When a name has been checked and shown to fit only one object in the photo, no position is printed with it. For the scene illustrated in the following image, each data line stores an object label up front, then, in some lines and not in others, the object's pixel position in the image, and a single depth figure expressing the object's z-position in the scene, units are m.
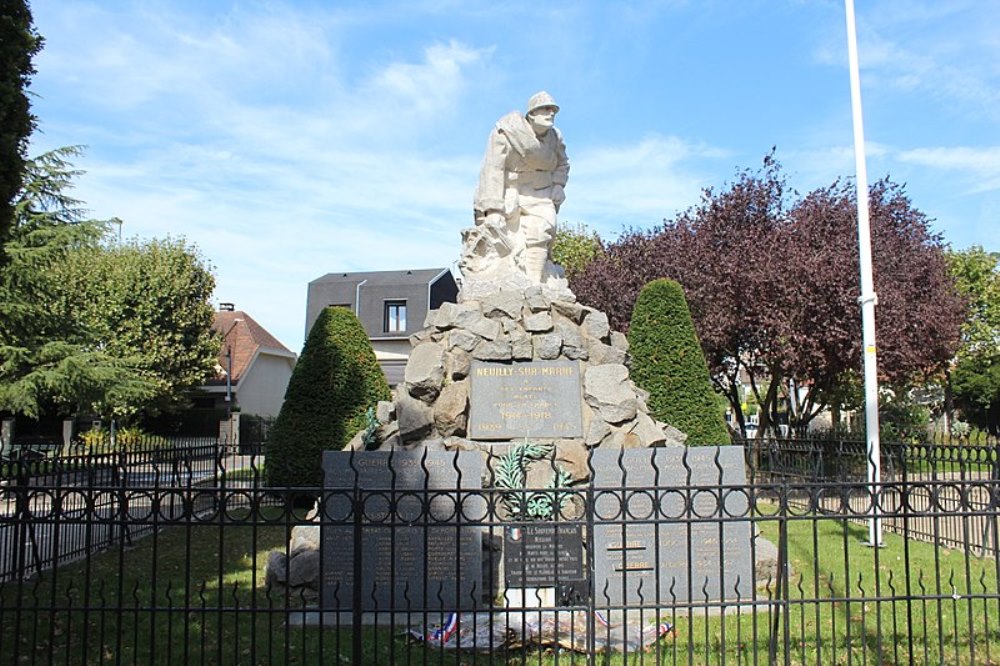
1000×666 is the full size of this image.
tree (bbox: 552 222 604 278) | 33.72
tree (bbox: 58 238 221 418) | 27.16
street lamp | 31.66
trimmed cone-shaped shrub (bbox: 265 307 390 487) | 13.27
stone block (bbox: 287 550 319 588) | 7.32
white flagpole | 9.94
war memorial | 6.32
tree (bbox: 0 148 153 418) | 20.95
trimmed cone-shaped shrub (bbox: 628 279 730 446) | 11.29
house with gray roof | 38.94
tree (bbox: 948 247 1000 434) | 30.81
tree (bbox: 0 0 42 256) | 6.54
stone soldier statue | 10.26
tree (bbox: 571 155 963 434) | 15.46
